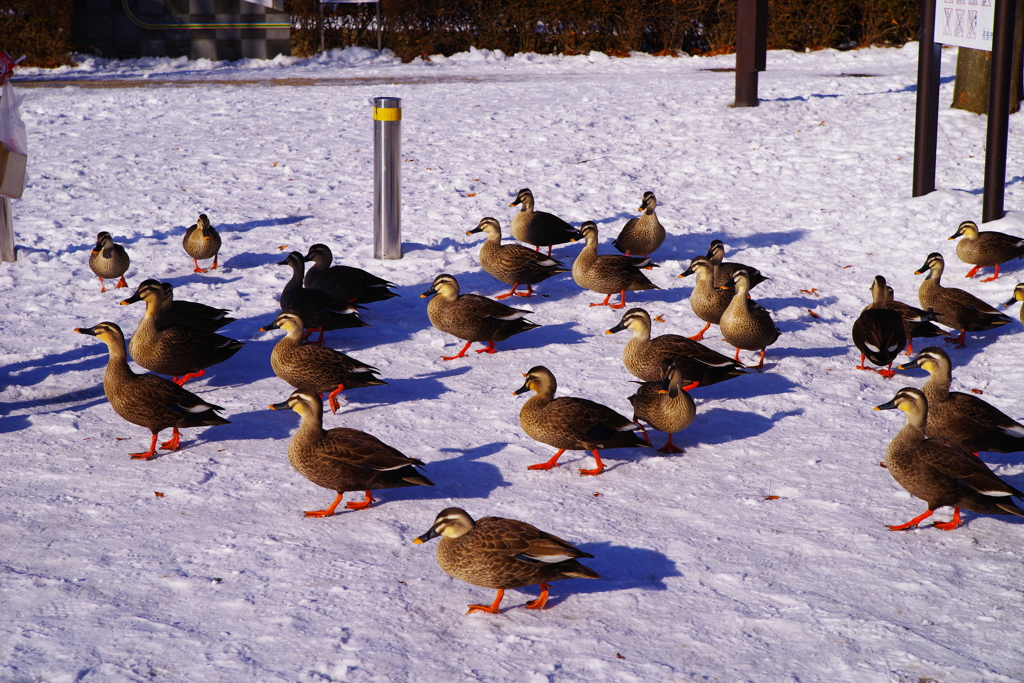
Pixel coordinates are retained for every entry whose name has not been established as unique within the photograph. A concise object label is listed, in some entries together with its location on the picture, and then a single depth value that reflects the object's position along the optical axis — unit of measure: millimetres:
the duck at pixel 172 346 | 7027
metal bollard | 9641
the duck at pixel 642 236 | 9812
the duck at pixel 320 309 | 7828
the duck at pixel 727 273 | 8344
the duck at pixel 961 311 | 8305
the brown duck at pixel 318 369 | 6812
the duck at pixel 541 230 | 9922
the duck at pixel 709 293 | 8227
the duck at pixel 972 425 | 6008
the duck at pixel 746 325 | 7719
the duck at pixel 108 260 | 8617
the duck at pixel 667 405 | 6293
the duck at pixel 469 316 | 7855
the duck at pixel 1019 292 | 8297
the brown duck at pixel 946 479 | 5250
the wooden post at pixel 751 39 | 14320
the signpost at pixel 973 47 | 10180
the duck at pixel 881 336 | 7480
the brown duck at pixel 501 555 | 4527
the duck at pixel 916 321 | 8141
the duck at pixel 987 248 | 9406
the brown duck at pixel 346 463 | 5430
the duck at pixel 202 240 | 9172
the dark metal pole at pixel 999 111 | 10094
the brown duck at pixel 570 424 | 5984
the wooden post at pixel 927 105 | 11328
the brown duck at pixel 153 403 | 6074
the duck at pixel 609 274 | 8836
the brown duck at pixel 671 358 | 7109
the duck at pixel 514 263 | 9062
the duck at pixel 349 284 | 8430
